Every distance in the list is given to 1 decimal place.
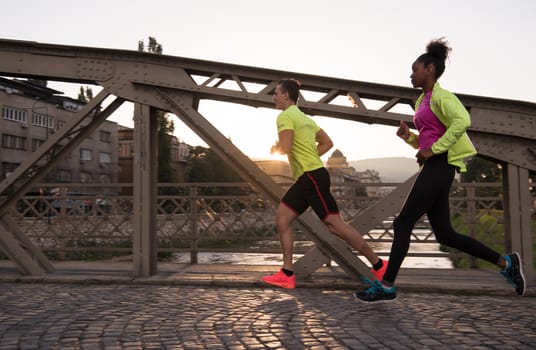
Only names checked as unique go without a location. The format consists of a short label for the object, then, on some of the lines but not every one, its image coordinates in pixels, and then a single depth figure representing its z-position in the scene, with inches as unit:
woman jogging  175.8
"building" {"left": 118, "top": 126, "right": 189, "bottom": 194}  2871.6
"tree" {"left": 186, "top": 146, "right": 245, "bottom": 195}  2583.7
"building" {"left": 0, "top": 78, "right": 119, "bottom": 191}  1913.1
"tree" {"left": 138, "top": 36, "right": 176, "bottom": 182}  1742.1
